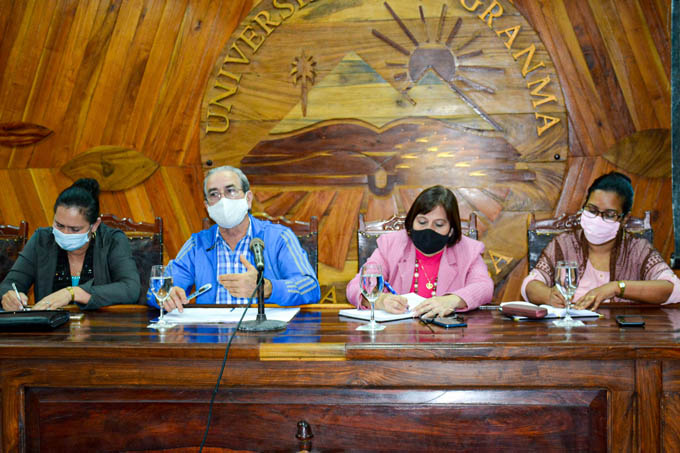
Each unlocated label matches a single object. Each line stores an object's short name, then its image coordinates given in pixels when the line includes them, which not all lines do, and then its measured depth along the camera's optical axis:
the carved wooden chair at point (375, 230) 2.66
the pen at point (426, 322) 1.62
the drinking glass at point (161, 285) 1.66
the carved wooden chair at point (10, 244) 2.71
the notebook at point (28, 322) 1.62
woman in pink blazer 2.20
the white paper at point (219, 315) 1.74
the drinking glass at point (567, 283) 1.61
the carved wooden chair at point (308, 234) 2.66
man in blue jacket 2.30
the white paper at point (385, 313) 1.74
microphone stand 1.55
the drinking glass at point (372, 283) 1.56
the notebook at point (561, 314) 1.74
